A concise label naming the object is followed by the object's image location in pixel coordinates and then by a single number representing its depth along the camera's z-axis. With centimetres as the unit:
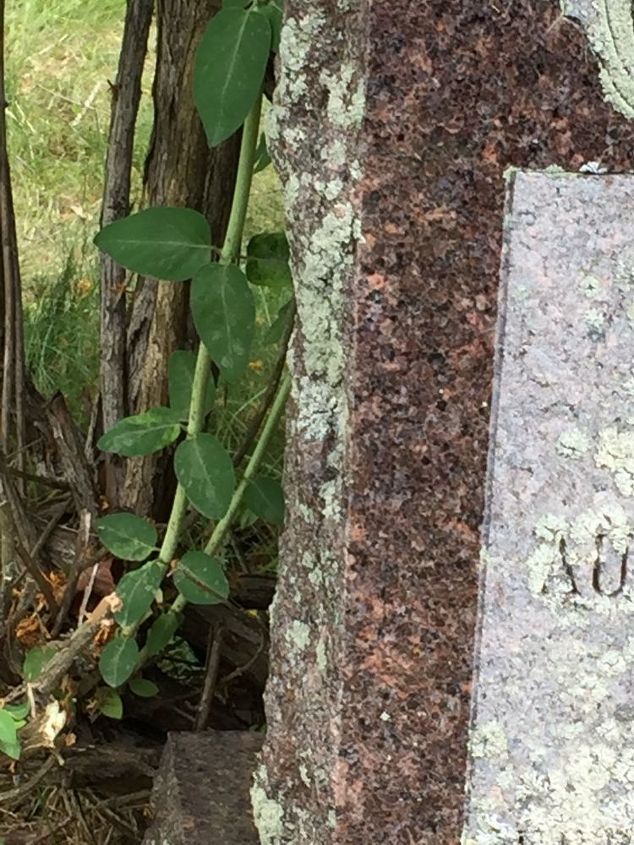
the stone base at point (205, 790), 132
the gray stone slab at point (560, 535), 97
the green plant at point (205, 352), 112
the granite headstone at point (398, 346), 95
